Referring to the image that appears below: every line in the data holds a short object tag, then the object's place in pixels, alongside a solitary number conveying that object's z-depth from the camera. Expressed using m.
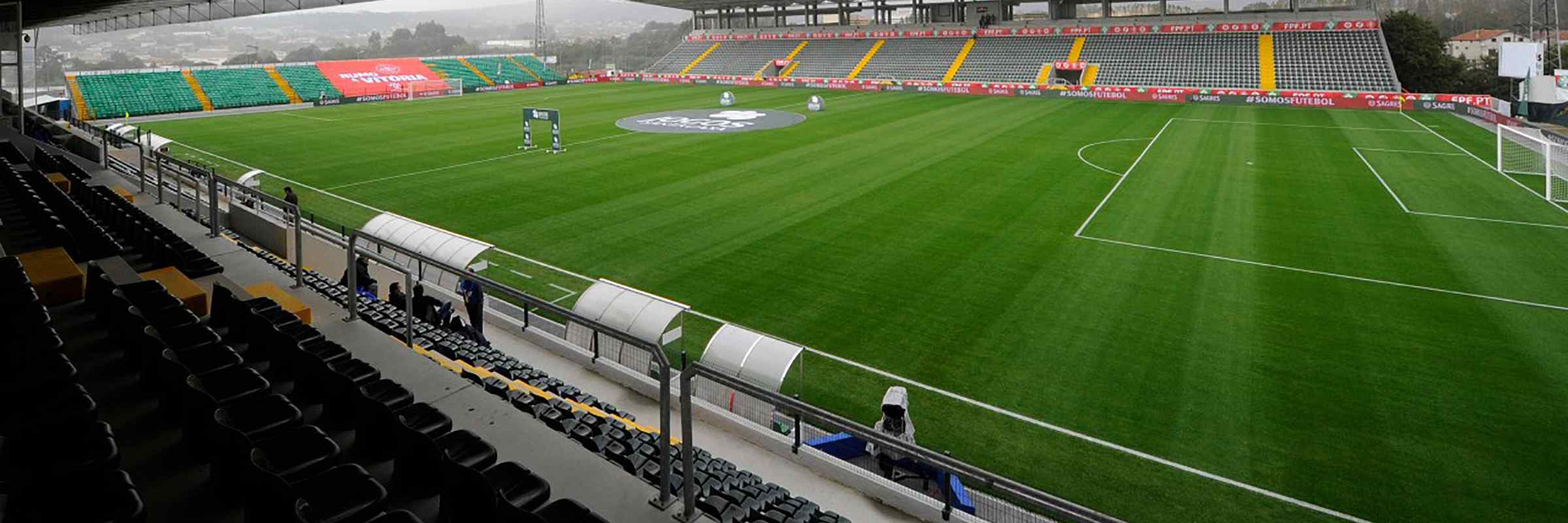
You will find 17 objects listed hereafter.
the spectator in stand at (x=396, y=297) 10.46
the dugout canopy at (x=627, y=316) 9.40
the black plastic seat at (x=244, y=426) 3.95
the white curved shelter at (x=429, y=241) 11.95
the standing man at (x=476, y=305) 9.84
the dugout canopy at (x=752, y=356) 8.55
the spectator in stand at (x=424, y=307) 9.77
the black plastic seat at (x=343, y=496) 3.73
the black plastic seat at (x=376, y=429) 4.62
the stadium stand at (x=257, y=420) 3.81
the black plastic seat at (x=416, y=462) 4.29
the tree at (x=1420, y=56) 53.66
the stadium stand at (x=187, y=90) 42.78
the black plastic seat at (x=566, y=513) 3.88
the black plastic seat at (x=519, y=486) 4.14
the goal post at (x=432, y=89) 52.50
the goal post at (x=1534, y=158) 20.31
